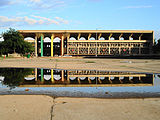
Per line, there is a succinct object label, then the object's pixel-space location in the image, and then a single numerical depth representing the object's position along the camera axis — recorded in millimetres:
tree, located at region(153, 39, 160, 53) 89212
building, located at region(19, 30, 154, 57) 98562
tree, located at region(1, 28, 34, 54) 68625
